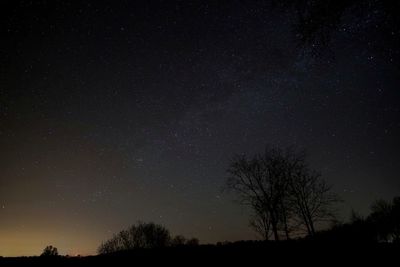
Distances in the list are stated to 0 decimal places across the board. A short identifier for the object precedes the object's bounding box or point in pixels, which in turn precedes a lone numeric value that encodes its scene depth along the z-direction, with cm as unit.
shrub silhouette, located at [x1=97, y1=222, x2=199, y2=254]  7469
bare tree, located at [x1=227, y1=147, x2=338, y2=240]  3080
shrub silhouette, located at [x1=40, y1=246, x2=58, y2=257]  3731
